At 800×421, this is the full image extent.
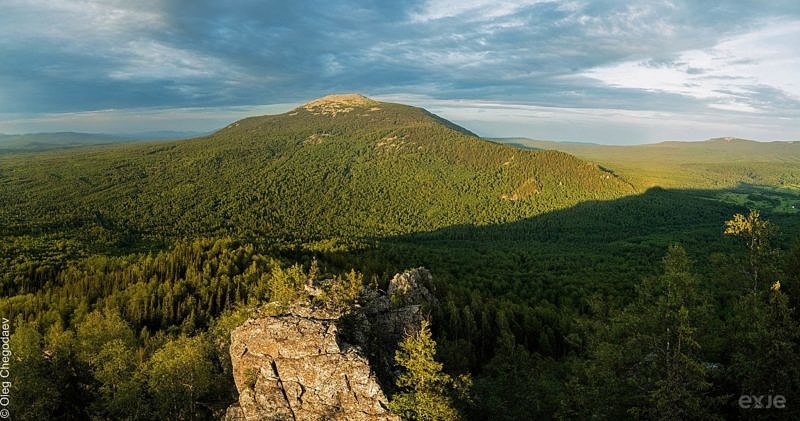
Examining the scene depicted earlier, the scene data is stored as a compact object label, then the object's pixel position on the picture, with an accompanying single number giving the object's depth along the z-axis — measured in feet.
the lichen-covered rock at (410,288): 229.17
